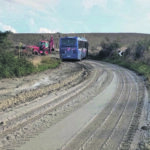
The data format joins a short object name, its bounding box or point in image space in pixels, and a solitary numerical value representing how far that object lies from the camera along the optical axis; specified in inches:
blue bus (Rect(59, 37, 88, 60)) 1318.9
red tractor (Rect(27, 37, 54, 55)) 1561.3
